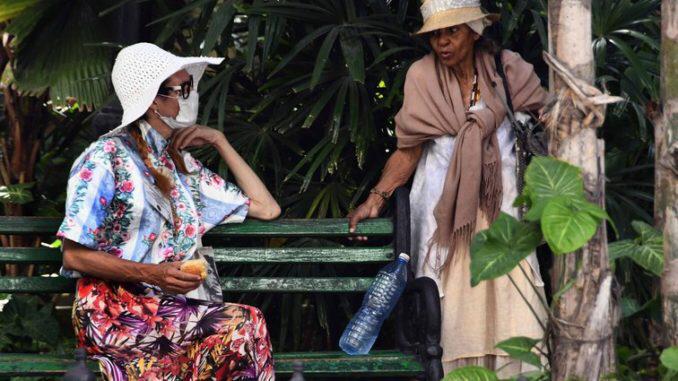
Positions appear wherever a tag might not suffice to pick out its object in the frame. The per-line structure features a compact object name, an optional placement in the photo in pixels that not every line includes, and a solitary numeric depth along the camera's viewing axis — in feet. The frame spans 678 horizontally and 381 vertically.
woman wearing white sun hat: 23.85
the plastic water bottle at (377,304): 26.61
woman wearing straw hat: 26.92
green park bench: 25.17
